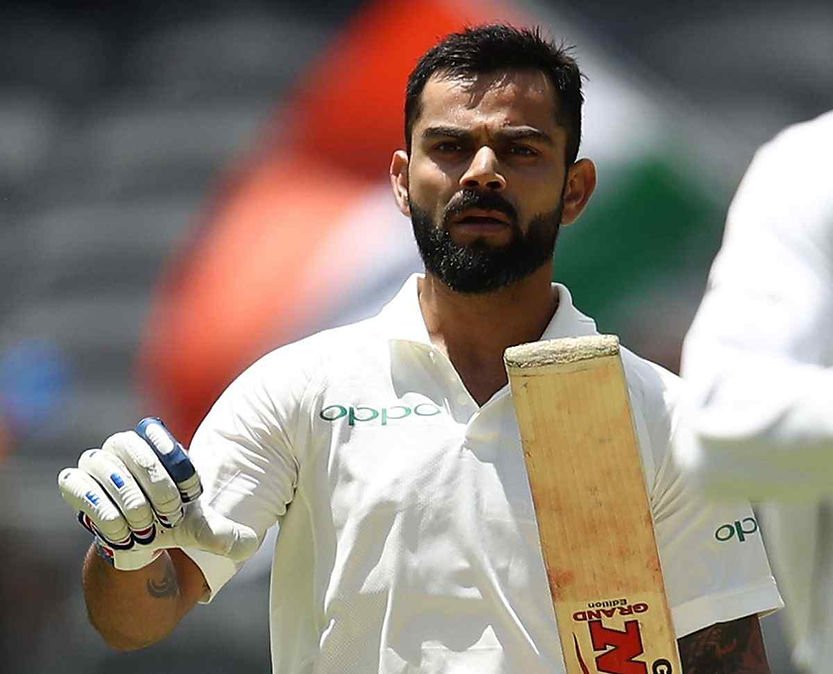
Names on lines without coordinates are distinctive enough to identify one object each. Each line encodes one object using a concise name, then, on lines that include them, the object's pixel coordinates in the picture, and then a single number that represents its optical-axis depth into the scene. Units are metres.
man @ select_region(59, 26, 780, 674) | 16.59
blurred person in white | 15.83
